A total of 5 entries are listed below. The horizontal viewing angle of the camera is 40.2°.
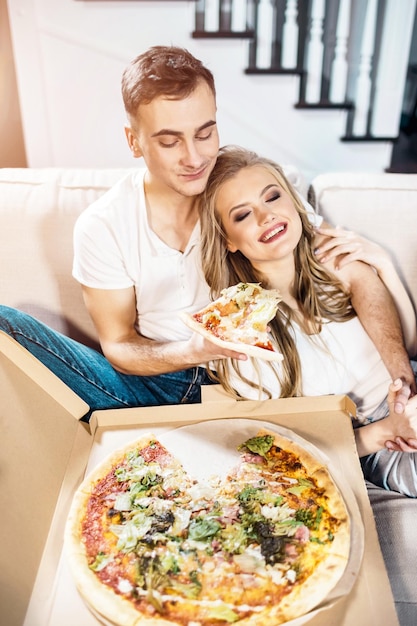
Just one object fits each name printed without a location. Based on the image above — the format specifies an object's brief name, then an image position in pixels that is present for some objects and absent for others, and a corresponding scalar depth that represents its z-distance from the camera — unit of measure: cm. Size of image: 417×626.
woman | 119
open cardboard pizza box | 87
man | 113
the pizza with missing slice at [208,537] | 88
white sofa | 146
